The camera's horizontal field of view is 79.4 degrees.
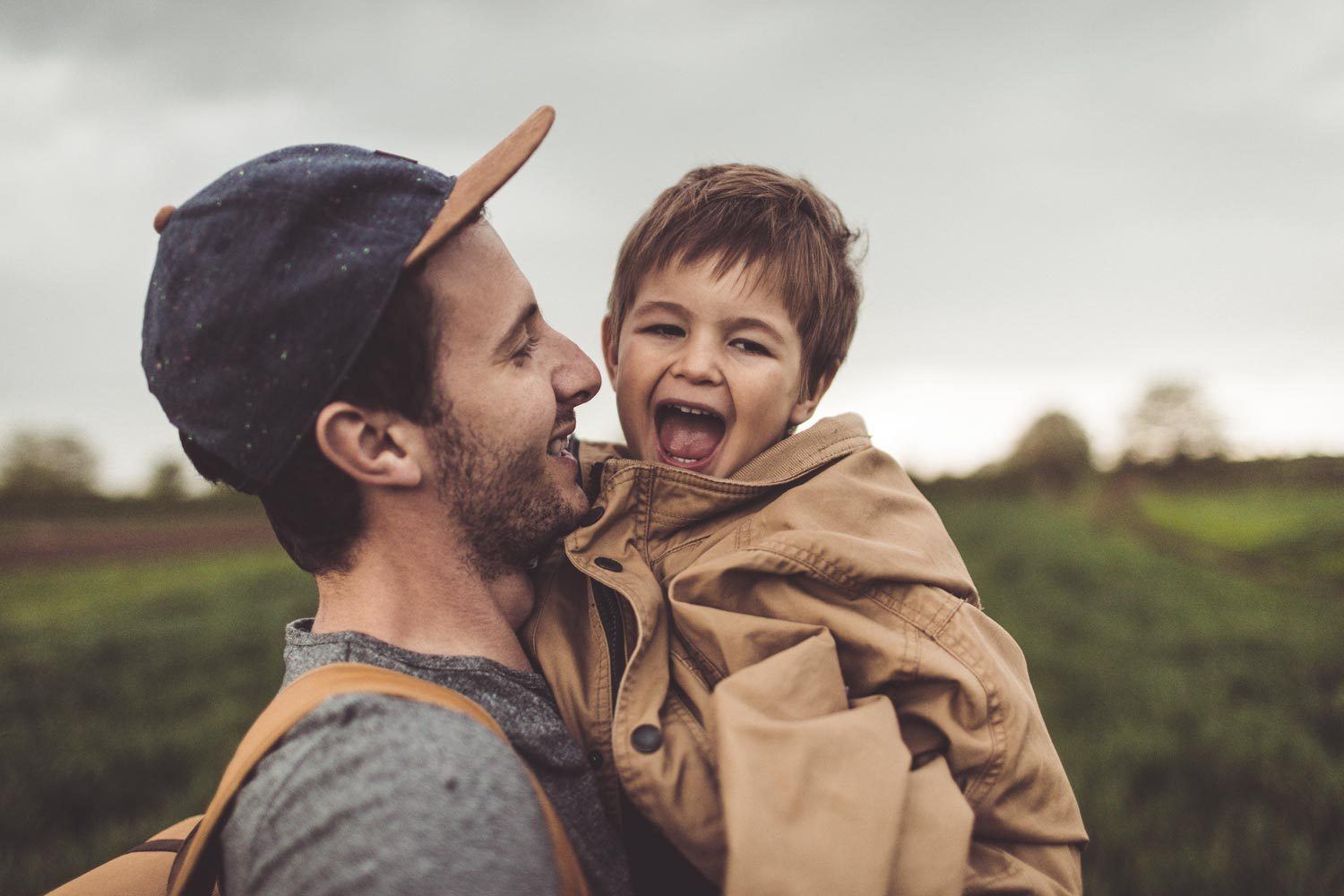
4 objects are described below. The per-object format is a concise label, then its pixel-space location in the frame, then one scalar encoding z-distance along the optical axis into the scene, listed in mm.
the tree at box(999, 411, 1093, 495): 54125
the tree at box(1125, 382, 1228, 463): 55500
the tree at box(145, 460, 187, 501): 44125
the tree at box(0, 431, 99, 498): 46625
